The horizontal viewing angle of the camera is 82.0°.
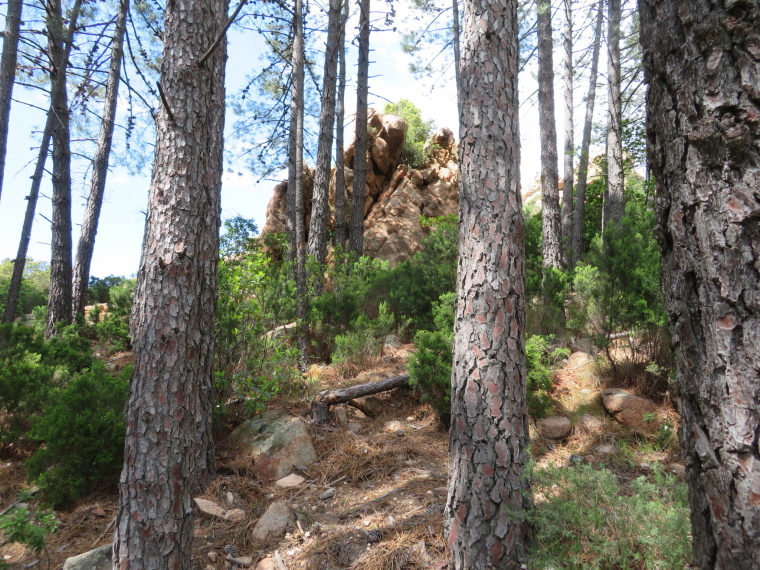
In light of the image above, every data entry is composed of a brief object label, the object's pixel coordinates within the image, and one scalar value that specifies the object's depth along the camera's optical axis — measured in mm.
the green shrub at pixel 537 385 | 4180
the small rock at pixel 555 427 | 4164
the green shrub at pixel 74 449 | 3395
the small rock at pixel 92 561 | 2646
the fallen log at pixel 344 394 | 4621
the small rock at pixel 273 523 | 3004
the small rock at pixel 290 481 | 3684
